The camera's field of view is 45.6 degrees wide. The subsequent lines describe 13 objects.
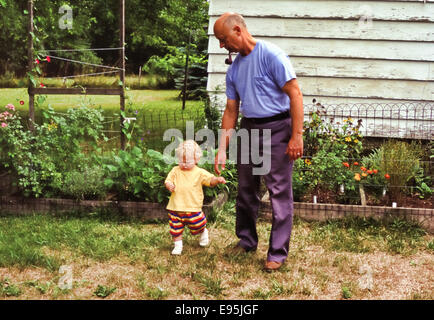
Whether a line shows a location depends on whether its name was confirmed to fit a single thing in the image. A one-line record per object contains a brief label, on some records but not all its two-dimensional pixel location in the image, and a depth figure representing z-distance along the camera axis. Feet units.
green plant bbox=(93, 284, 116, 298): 11.24
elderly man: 11.91
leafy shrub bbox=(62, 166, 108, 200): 17.22
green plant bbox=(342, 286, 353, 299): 11.30
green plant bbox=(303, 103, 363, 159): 18.72
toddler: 13.69
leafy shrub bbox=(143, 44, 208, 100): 53.42
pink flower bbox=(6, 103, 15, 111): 17.09
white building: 20.67
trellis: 17.71
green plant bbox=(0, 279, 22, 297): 11.30
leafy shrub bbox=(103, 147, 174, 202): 16.71
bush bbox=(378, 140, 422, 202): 17.11
